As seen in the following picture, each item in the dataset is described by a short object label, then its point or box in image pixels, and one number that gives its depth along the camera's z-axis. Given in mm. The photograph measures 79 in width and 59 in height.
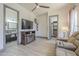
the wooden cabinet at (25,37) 2531
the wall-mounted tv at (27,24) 2742
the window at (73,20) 2168
